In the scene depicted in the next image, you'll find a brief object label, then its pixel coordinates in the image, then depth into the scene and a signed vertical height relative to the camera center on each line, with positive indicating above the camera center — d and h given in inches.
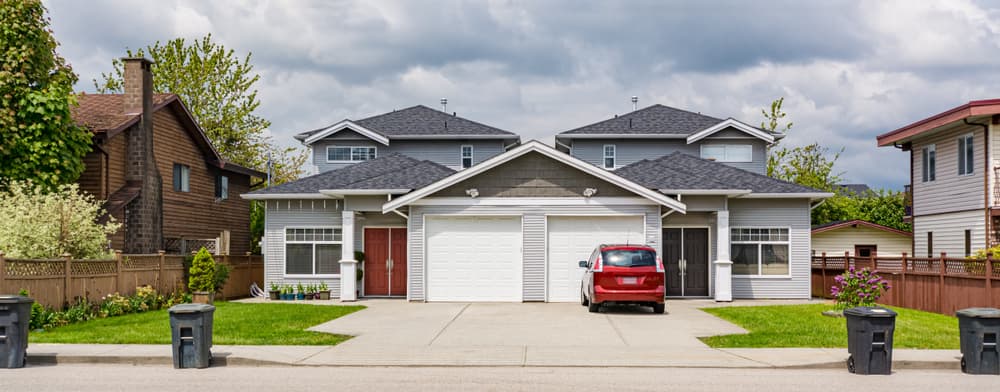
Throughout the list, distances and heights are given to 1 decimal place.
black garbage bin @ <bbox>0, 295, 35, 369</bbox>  518.6 -58.6
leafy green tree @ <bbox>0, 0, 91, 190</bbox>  957.8 +115.7
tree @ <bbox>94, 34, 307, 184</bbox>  1985.7 +287.3
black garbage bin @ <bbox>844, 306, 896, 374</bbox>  499.5 -61.3
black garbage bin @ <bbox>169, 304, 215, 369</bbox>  514.9 -60.4
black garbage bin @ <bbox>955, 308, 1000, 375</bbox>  504.1 -61.9
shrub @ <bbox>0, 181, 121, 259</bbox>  797.9 -1.5
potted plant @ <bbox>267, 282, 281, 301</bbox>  1067.3 -74.5
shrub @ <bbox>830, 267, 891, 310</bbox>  785.6 -52.1
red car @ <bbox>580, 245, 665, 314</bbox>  836.0 -44.9
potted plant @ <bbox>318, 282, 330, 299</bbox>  1062.4 -73.0
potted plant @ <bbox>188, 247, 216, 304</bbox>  957.2 -49.9
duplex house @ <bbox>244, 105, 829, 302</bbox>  1001.5 +0.7
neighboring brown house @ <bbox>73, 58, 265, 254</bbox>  1133.1 +77.7
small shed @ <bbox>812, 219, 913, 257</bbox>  1477.6 -22.0
